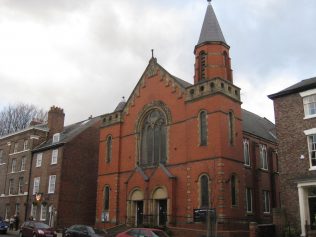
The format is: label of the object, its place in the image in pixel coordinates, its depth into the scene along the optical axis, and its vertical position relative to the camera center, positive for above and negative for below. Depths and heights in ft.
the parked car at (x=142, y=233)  69.56 -2.22
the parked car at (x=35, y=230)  95.09 -2.62
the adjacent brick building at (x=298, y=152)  82.43 +14.37
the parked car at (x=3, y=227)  122.98 -2.58
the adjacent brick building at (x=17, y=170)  158.10 +19.93
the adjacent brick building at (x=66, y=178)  138.62 +14.66
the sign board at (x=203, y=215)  70.03 +0.93
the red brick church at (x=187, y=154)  96.89 +17.90
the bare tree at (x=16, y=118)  216.54 +53.59
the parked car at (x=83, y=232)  80.59 -2.51
